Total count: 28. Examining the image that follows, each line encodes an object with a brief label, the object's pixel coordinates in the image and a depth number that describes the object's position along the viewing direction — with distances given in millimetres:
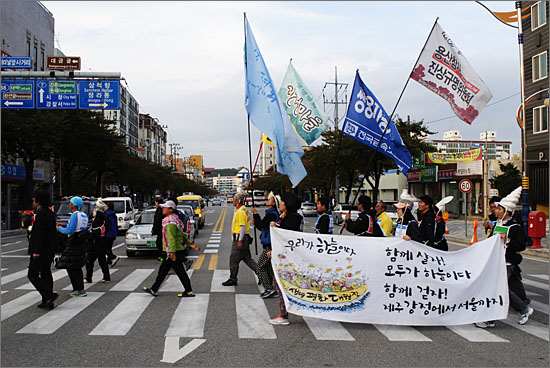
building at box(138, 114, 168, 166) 122250
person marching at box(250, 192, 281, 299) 8523
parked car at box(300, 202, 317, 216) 43312
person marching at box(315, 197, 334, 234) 7859
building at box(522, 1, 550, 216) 29281
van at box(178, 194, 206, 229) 28150
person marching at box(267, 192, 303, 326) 7541
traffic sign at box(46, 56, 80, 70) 26198
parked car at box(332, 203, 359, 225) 30602
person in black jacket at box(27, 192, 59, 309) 7277
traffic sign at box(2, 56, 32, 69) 20750
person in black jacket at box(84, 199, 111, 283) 9922
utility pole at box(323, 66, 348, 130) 50706
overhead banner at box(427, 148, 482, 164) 37219
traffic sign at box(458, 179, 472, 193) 22188
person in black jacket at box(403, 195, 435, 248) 7211
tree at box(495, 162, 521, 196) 32750
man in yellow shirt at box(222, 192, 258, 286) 9453
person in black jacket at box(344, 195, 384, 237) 7668
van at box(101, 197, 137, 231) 23312
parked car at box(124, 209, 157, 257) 14297
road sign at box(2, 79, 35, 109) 21359
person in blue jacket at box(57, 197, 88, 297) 8156
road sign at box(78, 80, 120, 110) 21922
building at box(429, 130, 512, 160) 140375
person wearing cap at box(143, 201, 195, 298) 8234
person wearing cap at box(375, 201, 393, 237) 8336
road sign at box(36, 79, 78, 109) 21734
